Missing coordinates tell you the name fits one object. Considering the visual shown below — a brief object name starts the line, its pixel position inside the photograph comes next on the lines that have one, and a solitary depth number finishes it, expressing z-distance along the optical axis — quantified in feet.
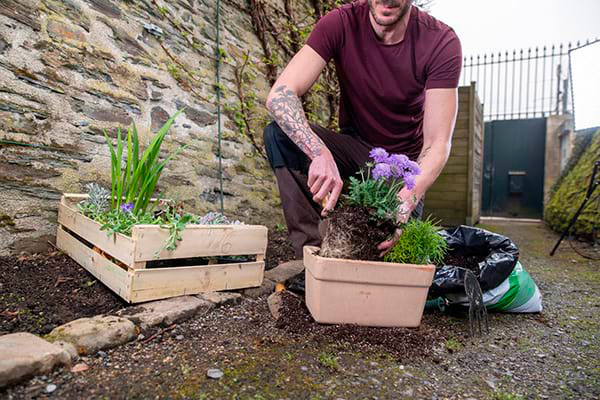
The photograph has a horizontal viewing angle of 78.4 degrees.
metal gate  27.22
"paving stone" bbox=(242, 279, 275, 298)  5.84
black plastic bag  5.38
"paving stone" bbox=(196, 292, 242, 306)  5.16
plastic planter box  4.36
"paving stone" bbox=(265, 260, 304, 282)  6.54
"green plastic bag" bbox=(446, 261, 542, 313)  5.72
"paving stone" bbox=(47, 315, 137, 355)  3.60
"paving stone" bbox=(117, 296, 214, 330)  4.25
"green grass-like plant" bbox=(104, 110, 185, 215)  5.51
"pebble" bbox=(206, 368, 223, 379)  3.36
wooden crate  4.62
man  5.72
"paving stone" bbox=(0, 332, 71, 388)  2.94
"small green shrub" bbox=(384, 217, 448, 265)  4.92
